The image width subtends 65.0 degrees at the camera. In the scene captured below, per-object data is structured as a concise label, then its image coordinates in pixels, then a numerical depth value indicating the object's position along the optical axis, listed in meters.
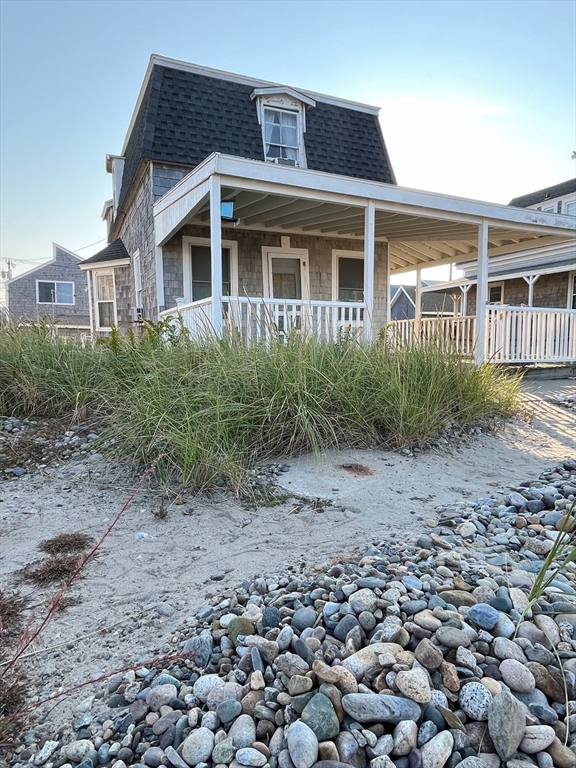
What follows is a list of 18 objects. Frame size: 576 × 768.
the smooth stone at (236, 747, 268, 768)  1.02
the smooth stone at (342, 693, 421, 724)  1.07
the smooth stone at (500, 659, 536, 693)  1.16
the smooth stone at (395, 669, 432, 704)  1.10
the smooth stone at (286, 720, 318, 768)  1.00
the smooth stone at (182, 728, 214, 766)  1.05
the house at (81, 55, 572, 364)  6.25
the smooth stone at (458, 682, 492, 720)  1.09
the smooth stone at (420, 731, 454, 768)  0.99
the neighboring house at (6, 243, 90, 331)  25.84
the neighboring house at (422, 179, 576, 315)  15.19
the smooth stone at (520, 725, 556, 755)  1.03
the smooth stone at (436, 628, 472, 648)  1.27
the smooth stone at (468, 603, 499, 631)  1.35
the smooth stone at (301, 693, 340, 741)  1.05
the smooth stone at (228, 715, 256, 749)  1.08
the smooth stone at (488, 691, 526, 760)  1.01
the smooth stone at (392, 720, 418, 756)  1.02
